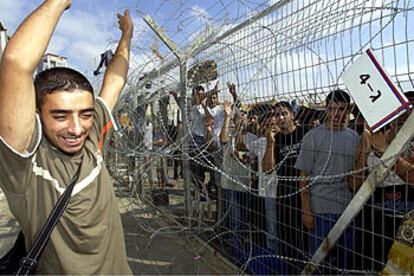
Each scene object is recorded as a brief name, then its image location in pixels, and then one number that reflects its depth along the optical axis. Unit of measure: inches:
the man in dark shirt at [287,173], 111.2
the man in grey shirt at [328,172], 96.8
